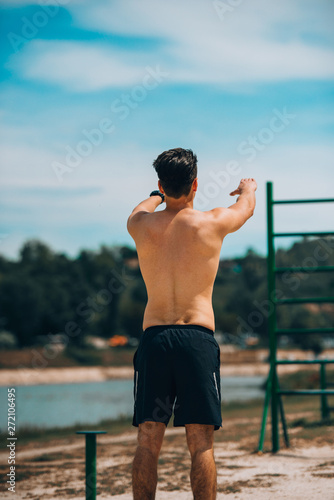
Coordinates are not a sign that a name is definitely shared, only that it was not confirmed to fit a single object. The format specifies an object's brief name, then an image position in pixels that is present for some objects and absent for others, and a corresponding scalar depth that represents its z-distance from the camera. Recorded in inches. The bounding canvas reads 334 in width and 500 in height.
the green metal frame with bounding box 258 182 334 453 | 517.3
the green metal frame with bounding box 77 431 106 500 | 289.0
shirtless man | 242.4
